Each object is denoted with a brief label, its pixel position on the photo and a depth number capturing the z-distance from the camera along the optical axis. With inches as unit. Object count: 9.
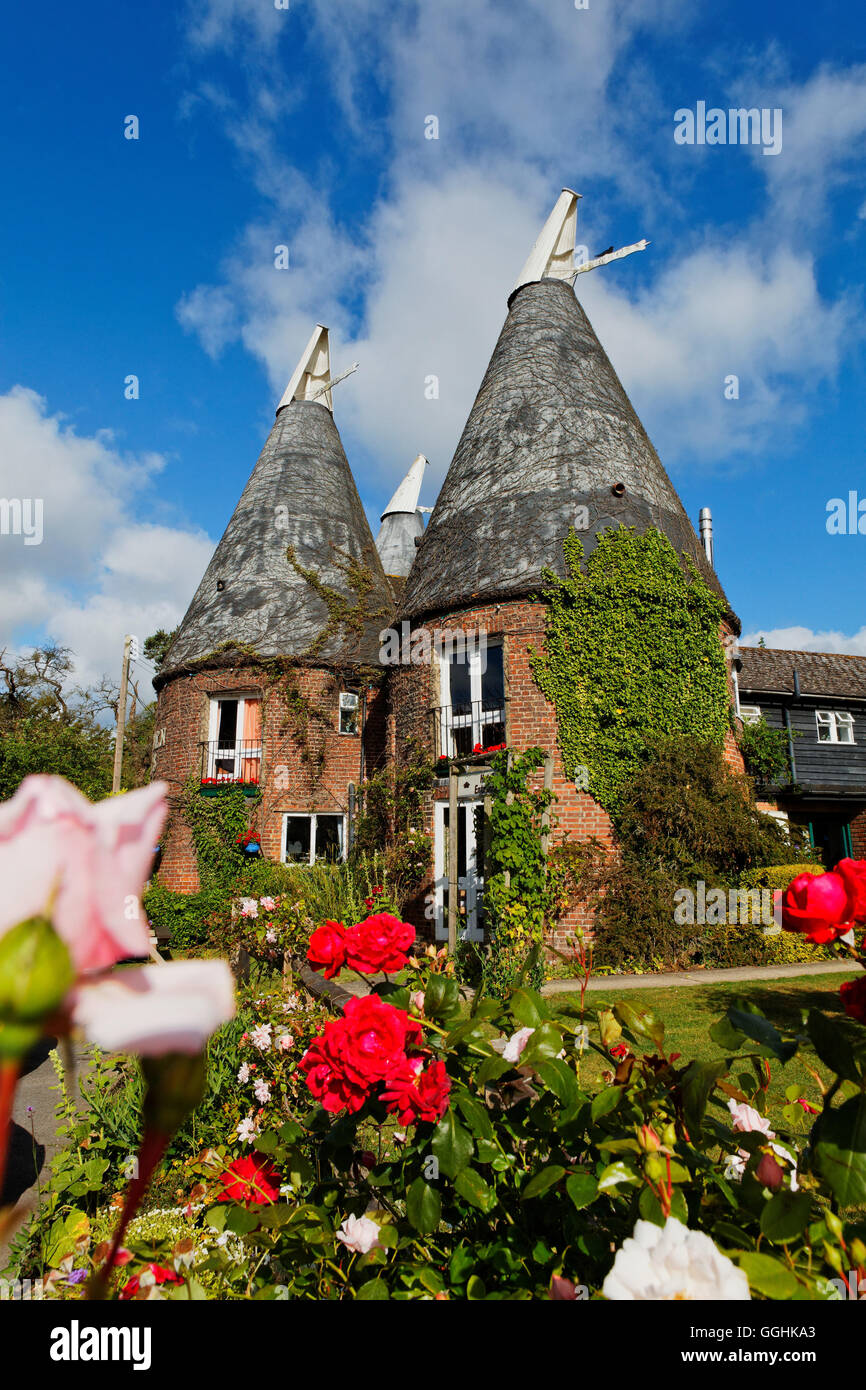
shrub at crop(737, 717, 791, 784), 777.6
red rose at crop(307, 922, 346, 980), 71.4
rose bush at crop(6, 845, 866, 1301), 46.4
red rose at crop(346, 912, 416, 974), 70.1
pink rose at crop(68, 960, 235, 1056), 12.2
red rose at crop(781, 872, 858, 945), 52.2
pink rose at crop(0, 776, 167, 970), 13.9
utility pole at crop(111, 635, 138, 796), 686.3
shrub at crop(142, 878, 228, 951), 601.5
